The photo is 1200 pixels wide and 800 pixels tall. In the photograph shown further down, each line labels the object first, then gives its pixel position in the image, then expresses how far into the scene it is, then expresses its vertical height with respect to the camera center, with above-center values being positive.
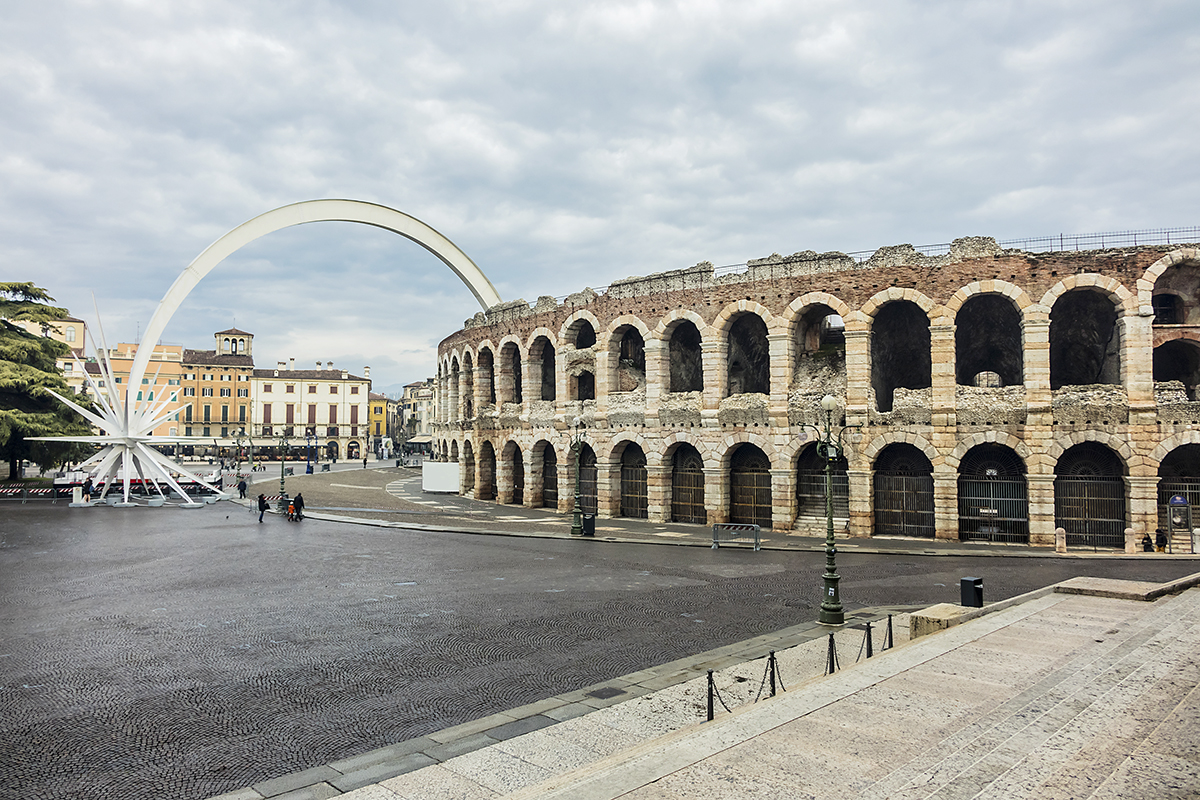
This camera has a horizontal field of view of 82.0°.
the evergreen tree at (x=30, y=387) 42.47 +2.96
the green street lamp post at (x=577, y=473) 29.17 -2.14
